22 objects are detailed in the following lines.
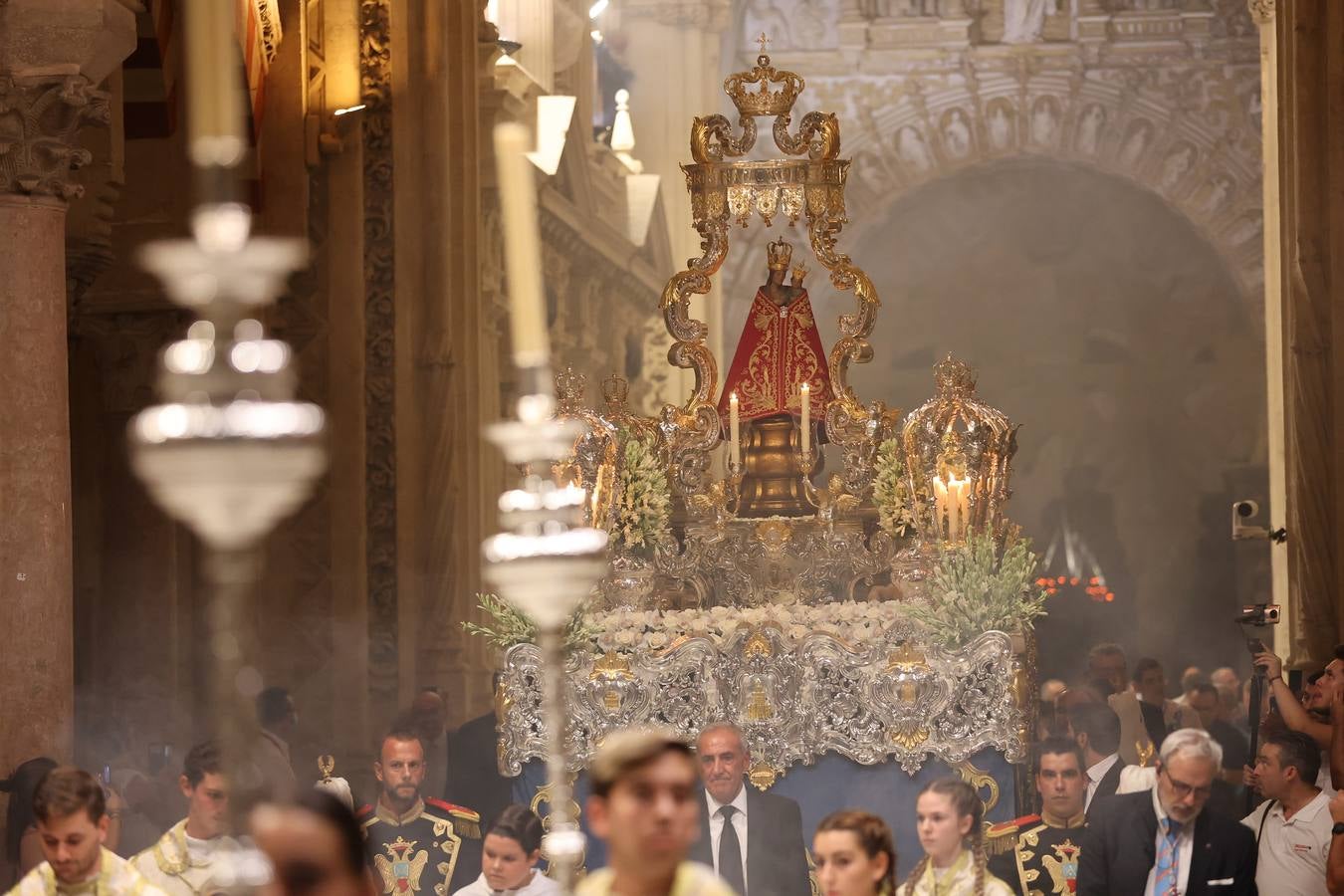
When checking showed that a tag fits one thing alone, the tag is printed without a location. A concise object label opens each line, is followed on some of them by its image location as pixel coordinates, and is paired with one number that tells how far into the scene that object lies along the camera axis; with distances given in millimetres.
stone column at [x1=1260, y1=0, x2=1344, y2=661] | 26109
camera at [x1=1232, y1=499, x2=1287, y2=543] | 27234
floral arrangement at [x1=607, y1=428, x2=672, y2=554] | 20500
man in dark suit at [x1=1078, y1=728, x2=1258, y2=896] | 12945
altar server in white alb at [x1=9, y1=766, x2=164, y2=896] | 10336
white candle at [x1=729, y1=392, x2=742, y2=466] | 21266
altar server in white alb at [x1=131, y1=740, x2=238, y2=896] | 12211
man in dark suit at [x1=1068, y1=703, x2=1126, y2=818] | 17391
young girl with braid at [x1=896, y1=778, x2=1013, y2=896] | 11695
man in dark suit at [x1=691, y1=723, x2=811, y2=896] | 15523
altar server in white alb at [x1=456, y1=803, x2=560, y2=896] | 13344
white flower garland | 17734
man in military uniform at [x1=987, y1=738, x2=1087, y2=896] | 14625
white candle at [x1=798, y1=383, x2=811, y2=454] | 20953
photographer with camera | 16189
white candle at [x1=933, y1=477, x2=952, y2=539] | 19391
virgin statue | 22109
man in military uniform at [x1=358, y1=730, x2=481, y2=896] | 15281
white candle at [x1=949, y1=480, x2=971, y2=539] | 19266
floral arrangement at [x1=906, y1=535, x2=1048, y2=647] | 17297
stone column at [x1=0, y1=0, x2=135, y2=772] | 14945
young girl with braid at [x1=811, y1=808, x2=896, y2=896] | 8555
